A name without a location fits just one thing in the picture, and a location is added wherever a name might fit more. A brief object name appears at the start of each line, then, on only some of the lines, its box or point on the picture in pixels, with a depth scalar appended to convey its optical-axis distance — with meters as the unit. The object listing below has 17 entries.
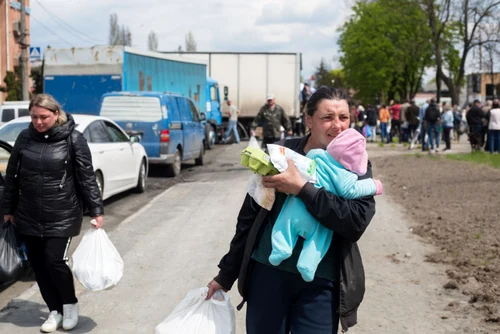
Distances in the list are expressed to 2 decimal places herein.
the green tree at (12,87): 39.88
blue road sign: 27.22
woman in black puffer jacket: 5.44
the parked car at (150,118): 15.91
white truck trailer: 34.16
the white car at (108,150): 11.38
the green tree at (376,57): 58.27
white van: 18.64
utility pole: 26.25
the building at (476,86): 48.86
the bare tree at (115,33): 95.19
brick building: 44.44
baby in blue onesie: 3.00
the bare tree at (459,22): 39.62
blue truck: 20.00
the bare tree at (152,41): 111.00
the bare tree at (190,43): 120.32
